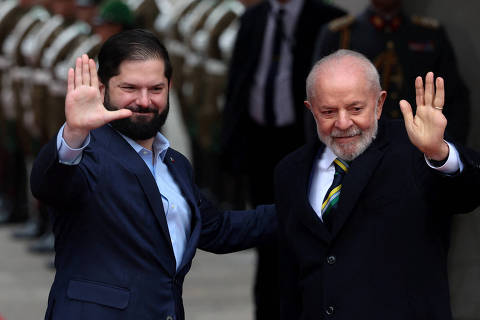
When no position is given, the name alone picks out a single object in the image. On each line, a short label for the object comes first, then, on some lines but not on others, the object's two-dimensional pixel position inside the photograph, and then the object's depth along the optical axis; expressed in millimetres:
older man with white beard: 7809
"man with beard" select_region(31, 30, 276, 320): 7691
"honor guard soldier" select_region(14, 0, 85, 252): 18875
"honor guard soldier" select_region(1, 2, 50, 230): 20594
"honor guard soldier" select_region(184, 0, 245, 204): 18625
